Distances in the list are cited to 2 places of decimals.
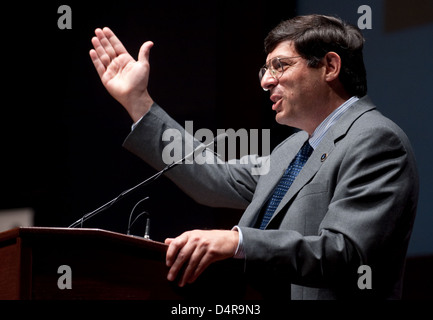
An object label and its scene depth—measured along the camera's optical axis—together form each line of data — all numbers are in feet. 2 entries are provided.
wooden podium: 21.25
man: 21.60
